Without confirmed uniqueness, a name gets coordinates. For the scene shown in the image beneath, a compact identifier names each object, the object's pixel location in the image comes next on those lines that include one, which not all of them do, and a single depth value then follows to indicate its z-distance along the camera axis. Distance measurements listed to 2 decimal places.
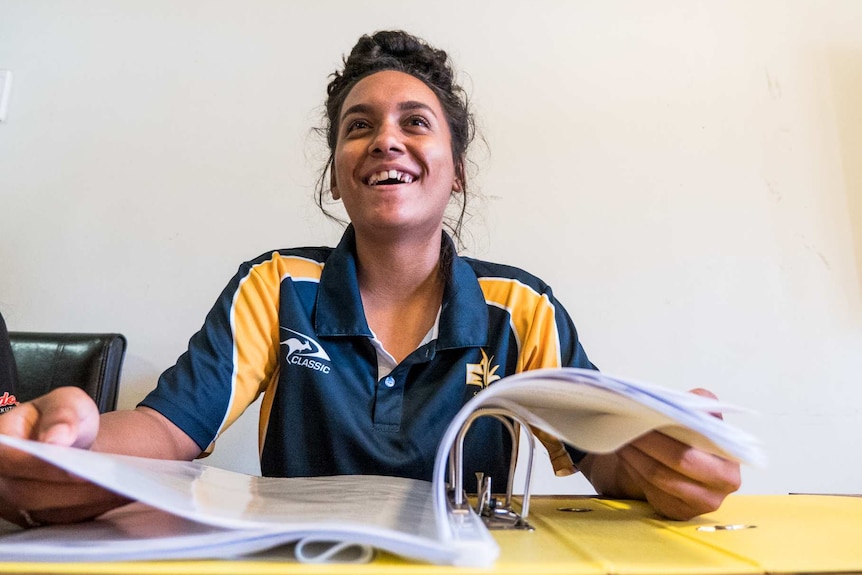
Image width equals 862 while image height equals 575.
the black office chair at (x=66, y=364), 1.15
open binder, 0.31
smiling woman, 0.81
